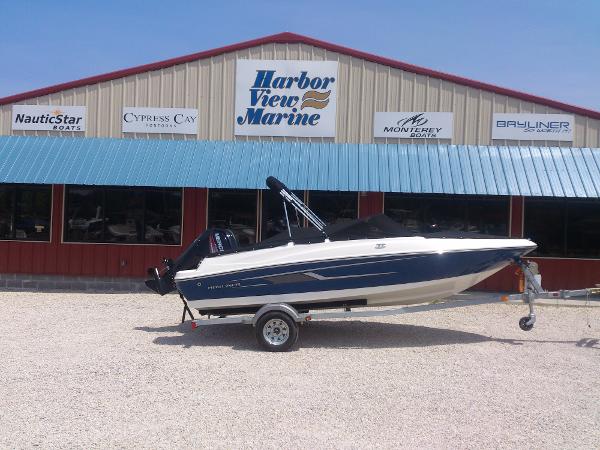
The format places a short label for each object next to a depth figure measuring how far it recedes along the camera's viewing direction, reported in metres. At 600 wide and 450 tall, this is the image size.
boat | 7.82
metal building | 12.62
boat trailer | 7.78
